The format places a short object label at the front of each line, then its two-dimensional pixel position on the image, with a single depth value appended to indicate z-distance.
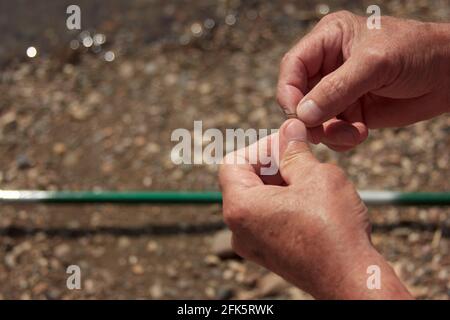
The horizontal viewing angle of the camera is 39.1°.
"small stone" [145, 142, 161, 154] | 2.56
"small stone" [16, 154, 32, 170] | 2.52
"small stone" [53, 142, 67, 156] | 2.58
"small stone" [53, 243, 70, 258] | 2.26
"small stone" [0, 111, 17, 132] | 2.67
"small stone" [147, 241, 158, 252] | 2.26
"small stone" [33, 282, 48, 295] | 2.15
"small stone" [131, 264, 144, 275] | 2.20
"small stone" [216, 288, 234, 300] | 2.14
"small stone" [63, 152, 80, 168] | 2.54
